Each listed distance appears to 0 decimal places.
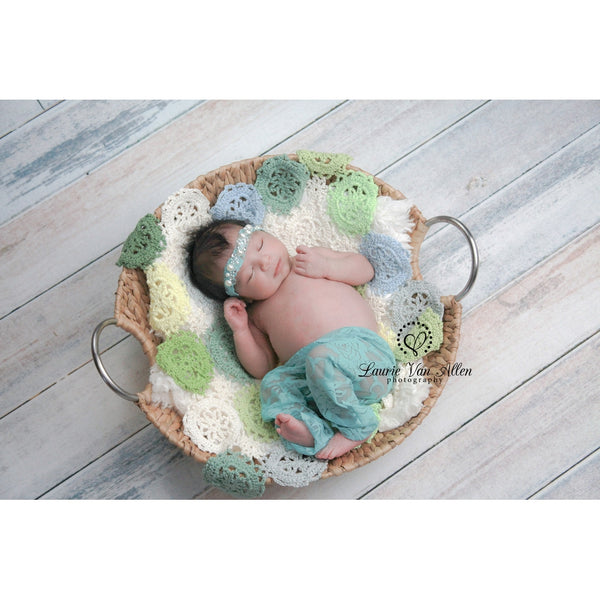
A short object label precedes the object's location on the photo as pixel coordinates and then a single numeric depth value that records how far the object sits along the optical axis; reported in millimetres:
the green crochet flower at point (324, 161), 1439
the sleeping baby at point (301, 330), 1278
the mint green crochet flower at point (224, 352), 1435
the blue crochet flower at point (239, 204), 1429
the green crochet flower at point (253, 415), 1357
